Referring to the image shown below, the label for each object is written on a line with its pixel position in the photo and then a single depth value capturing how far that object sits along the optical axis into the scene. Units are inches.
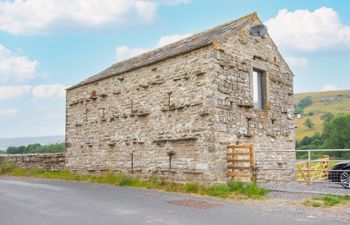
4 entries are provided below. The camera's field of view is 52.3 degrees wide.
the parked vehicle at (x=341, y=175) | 467.2
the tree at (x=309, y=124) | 3329.2
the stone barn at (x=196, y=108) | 502.9
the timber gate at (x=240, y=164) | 476.7
